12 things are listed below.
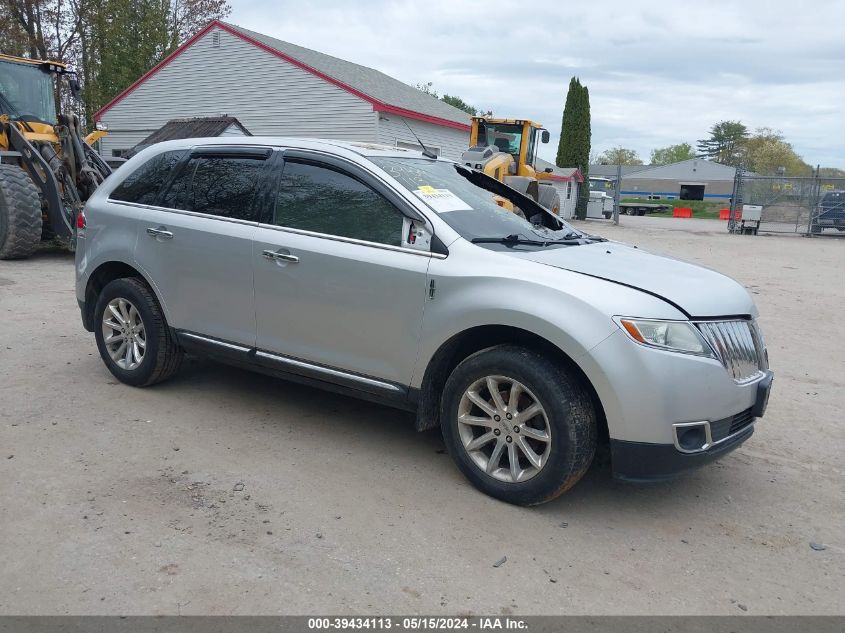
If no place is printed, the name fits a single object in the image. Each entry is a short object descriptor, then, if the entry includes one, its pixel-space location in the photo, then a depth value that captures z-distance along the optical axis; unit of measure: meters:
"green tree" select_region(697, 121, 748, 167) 122.80
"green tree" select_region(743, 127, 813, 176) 79.22
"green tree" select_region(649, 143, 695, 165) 135.25
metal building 76.81
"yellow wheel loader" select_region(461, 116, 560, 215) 18.02
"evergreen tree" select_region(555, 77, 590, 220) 42.56
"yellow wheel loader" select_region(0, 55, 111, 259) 10.93
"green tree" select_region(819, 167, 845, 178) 40.63
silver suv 3.48
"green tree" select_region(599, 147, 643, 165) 137.01
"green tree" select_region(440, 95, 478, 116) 69.04
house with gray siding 22.50
